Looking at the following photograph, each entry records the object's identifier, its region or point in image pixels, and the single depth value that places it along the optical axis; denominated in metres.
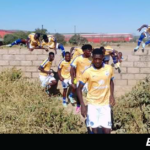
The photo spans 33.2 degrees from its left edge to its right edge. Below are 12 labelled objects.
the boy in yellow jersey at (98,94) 4.01
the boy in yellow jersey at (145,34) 8.77
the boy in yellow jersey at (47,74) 6.97
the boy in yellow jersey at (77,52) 6.93
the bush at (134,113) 4.98
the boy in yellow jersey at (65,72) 6.76
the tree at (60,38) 20.90
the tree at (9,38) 19.82
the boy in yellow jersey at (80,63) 5.68
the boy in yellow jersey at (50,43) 7.89
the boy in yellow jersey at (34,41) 8.14
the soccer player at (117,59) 7.00
